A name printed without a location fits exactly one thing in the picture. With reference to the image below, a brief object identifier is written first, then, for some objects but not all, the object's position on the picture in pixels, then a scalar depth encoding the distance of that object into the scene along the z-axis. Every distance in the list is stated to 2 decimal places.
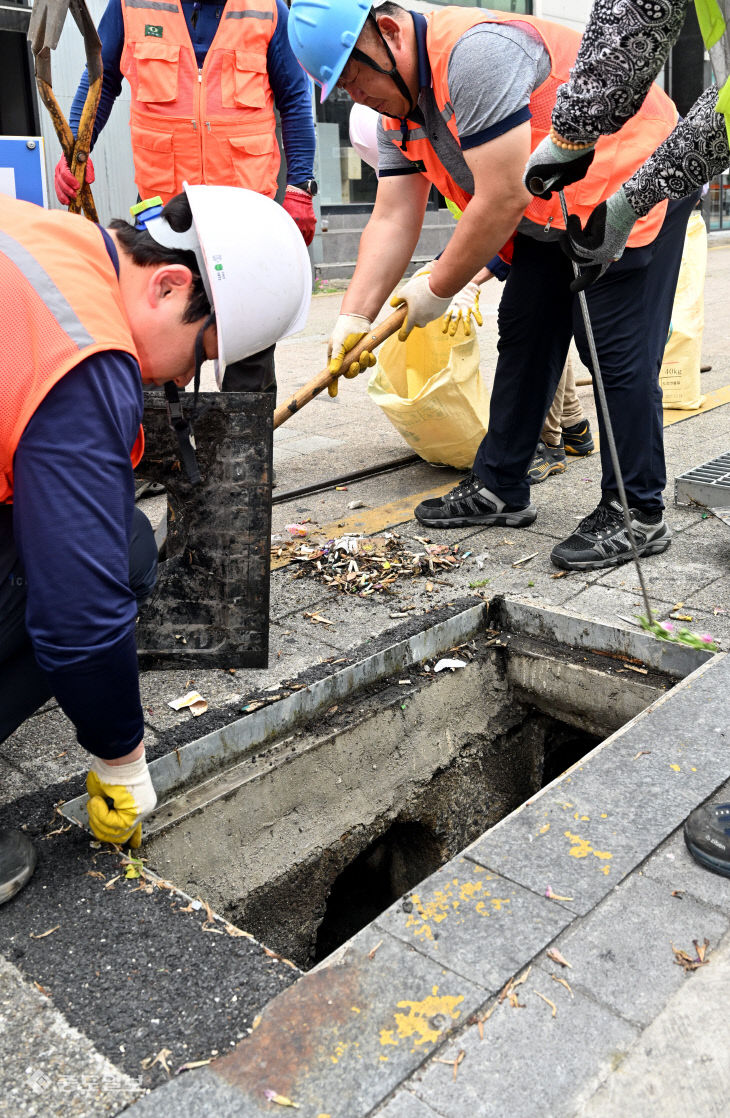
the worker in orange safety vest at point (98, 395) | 1.59
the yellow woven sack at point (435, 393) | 4.35
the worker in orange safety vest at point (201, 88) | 3.87
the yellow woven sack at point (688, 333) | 5.58
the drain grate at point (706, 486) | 4.02
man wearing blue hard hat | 2.94
